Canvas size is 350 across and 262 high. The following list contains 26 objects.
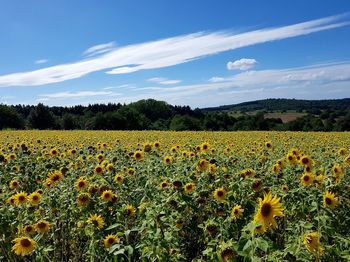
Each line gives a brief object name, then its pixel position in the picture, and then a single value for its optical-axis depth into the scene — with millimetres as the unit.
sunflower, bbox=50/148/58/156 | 8559
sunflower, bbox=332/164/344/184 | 4922
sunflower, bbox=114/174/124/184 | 5238
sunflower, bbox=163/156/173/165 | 6493
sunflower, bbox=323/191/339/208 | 3866
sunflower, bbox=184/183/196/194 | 4707
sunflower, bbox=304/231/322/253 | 2848
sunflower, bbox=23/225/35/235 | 3832
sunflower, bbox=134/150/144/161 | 7207
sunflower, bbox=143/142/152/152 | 6836
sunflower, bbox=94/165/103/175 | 5945
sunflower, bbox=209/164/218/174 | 5402
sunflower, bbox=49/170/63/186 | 5593
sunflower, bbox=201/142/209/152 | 7302
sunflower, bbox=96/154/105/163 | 7276
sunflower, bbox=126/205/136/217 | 4312
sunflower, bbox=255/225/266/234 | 2920
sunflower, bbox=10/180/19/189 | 5653
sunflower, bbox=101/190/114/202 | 4536
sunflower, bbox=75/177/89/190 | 4960
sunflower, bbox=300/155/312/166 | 5739
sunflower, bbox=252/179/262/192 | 4509
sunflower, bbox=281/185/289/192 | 4938
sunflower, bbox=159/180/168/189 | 4727
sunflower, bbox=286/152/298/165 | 5973
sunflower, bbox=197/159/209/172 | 5495
